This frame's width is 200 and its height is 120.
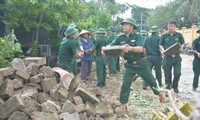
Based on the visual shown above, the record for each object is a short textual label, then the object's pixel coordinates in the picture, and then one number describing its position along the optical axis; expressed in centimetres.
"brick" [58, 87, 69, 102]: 521
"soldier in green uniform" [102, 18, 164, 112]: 555
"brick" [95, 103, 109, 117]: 514
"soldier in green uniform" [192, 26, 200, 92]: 776
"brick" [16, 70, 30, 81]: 498
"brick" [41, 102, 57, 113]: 459
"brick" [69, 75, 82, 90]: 559
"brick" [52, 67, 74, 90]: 555
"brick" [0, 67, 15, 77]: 473
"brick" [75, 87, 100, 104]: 525
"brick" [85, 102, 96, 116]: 494
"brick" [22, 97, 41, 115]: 446
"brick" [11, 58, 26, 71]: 522
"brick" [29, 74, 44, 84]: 518
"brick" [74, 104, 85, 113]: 483
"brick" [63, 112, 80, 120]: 446
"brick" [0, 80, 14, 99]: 454
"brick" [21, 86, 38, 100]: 477
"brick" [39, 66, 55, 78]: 545
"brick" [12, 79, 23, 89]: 486
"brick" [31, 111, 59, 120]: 437
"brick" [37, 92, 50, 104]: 495
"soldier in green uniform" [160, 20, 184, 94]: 737
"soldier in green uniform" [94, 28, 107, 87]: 867
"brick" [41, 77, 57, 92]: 519
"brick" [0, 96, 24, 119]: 423
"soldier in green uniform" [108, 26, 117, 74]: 1102
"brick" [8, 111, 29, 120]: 423
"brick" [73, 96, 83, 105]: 507
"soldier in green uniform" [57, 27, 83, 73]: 674
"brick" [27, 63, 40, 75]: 531
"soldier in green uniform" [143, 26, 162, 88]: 838
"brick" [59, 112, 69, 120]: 453
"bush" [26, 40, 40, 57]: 964
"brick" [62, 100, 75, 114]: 482
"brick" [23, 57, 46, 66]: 559
